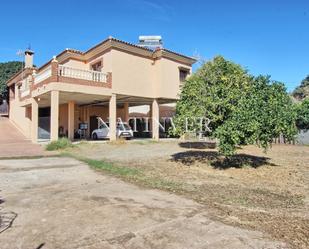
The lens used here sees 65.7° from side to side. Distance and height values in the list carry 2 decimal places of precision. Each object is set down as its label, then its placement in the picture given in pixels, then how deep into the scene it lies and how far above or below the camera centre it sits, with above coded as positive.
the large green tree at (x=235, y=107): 7.79 +0.80
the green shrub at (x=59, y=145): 13.11 -0.86
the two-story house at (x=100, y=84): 15.25 +3.20
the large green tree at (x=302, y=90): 41.76 +7.18
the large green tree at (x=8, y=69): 36.05 +9.34
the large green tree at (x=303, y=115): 19.66 +1.25
